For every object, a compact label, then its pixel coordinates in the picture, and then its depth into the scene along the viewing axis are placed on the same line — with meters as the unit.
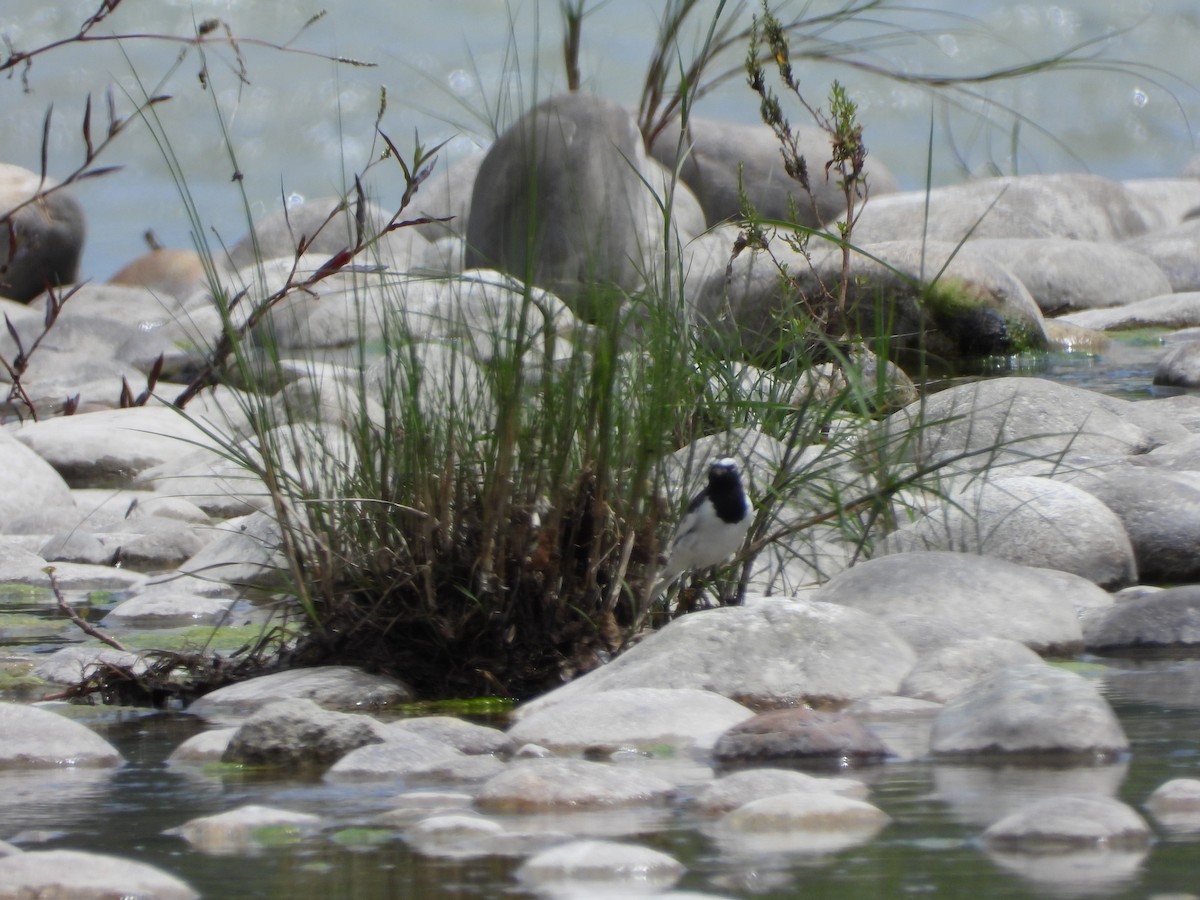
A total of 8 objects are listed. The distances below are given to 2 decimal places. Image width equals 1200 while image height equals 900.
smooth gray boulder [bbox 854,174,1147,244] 37.50
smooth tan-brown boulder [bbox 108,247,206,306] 43.61
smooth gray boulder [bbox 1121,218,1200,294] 37.12
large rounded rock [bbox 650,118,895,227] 38.62
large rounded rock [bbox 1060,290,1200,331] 31.20
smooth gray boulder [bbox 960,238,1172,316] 33.44
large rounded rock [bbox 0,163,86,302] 39.44
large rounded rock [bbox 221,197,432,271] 35.91
